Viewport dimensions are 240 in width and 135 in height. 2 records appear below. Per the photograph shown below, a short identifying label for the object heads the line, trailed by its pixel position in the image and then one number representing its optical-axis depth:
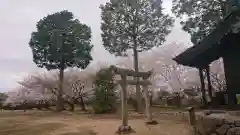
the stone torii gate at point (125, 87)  6.80
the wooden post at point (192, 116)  6.86
